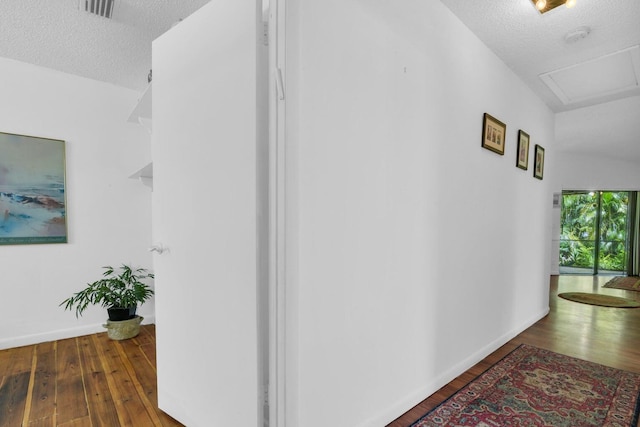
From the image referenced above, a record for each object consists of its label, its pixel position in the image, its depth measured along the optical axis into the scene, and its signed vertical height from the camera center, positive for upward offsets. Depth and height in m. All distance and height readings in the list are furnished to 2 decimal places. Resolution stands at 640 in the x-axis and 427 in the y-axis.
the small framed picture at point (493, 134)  2.31 +0.54
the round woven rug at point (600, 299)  4.25 -1.35
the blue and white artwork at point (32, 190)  2.68 +0.08
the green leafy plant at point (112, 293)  2.81 -0.84
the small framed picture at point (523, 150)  2.85 +0.50
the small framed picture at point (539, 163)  3.22 +0.42
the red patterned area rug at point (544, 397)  1.71 -1.17
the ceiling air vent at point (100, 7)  1.96 +1.22
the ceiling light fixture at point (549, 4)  1.84 +1.19
